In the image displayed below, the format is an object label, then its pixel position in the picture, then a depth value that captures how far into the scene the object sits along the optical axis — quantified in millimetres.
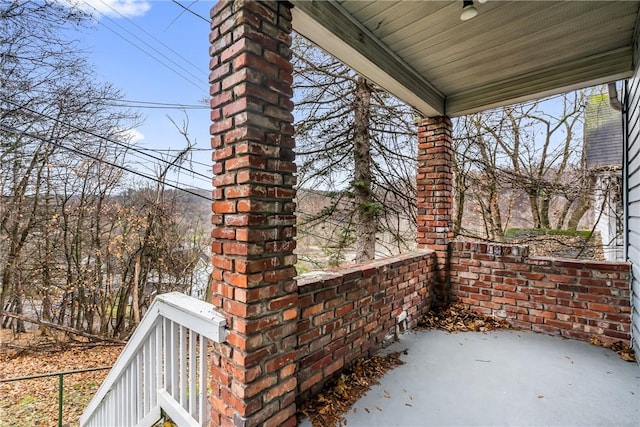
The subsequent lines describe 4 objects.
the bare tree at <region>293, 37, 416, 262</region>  5379
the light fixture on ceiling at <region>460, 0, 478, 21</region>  1808
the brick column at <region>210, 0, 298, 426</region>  1449
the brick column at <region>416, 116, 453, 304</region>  3533
